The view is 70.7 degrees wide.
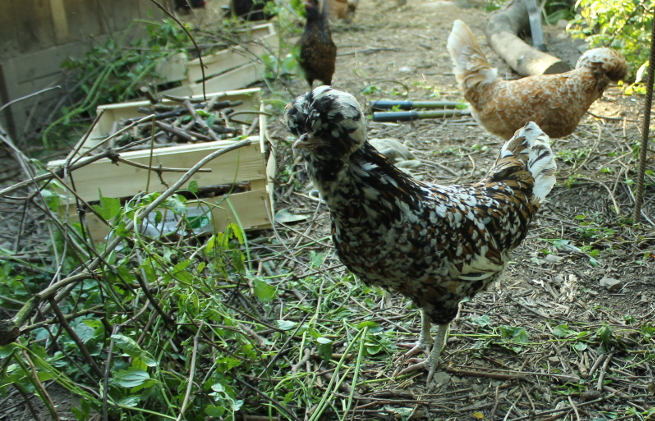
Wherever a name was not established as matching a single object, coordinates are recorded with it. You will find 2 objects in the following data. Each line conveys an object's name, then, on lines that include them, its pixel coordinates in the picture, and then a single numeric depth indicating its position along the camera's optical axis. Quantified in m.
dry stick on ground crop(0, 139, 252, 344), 1.61
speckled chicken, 1.90
